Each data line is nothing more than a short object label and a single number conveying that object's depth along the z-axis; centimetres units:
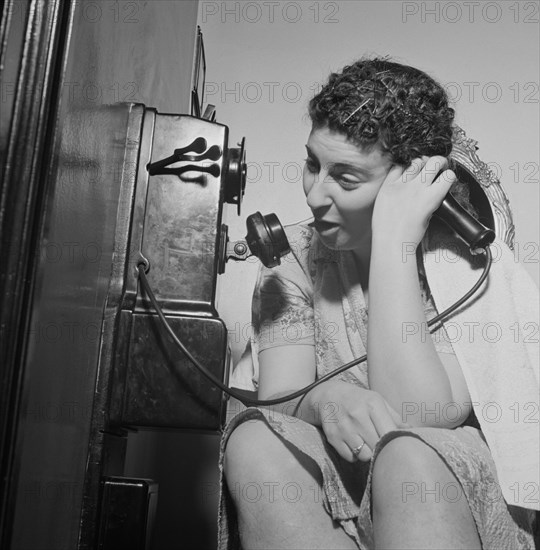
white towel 95
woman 84
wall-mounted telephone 94
